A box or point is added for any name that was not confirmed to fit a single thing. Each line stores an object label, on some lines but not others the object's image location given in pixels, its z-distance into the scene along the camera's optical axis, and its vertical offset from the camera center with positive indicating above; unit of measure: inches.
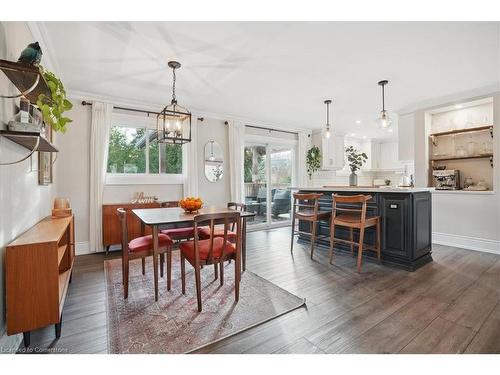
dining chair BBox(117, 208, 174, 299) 89.7 -22.7
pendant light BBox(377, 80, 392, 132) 134.9 +36.5
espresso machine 167.0 +5.5
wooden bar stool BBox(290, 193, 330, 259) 137.8 -15.8
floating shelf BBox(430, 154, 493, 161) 153.8 +19.8
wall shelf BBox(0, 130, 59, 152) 60.3 +13.3
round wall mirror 198.1 +21.2
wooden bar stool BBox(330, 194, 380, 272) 115.5 -16.2
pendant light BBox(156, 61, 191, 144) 109.0 +29.7
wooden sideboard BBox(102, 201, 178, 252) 149.7 -22.6
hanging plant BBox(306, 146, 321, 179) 252.8 +29.1
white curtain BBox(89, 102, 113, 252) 150.6 +12.2
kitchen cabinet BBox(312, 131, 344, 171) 259.3 +40.3
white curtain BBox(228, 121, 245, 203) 203.9 +22.1
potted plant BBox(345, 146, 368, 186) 157.5 +12.7
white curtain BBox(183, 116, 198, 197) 183.2 +11.8
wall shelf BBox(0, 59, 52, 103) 55.7 +27.5
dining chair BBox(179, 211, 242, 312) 81.2 -22.0
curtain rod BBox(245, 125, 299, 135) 222.7 +55.8
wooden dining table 83.4 -11.2
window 166.4 +22.4
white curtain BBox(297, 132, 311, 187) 249.0 +26.1
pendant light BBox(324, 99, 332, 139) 168.3 +40.1
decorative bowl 103.2 -7.0
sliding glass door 233.6 +4.5
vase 168.1 +5.6
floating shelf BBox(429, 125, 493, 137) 154.2 +37.3
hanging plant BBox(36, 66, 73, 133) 67.4 +25.3
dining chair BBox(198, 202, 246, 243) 108.8 -21.6
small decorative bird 57.8 +31.7
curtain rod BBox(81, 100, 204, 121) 165.2 +53.4
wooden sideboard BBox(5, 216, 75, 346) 58.7 -23.8
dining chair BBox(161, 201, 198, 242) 113.0 -21.3
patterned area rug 66.5 -41.1
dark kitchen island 118.6 -18.7
